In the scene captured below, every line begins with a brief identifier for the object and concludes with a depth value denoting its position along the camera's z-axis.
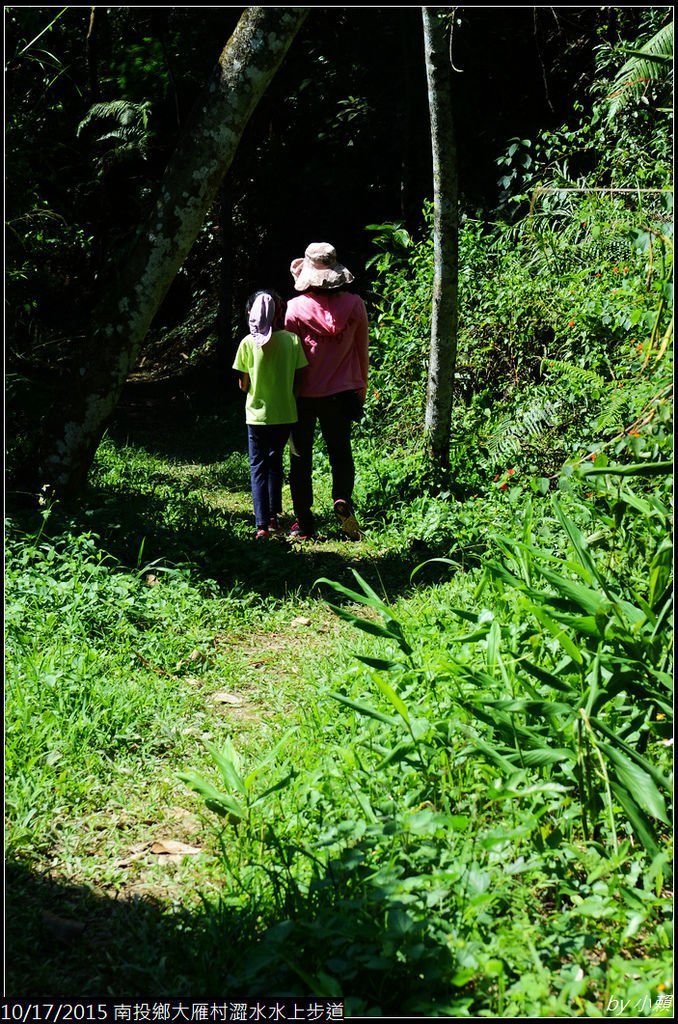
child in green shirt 7.24
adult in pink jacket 7.33
